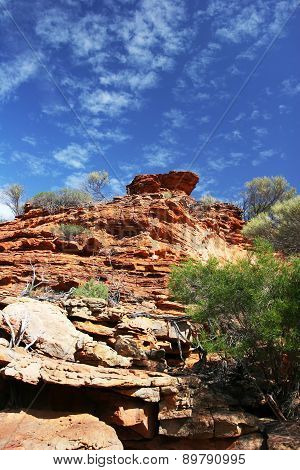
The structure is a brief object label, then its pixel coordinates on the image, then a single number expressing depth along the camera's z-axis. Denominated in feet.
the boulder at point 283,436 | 17.97
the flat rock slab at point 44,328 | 22.50
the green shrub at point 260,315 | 22.66
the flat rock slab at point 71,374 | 18.24
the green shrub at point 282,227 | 47.93
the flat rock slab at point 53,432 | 16.10
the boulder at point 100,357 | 22.84
